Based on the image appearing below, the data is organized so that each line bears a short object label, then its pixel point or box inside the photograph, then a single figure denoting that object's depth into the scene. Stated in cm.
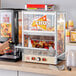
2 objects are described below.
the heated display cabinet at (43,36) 216
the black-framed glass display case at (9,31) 231
